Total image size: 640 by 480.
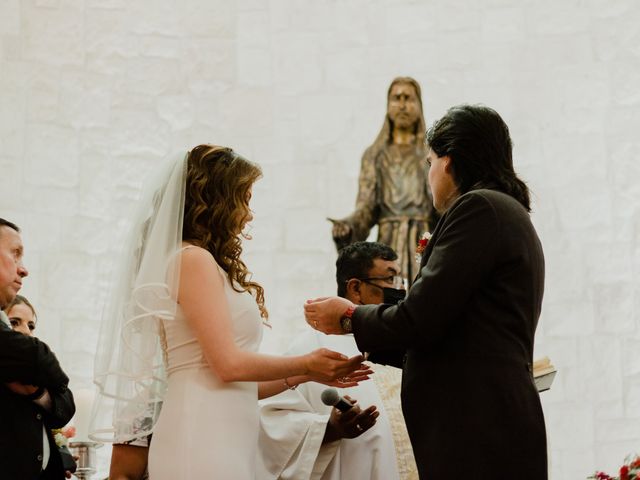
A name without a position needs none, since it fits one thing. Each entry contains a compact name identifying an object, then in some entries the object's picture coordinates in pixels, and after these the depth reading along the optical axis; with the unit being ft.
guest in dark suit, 10.72
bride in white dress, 9.98
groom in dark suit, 8.96
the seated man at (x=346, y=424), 12.50
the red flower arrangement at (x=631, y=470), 11.87
